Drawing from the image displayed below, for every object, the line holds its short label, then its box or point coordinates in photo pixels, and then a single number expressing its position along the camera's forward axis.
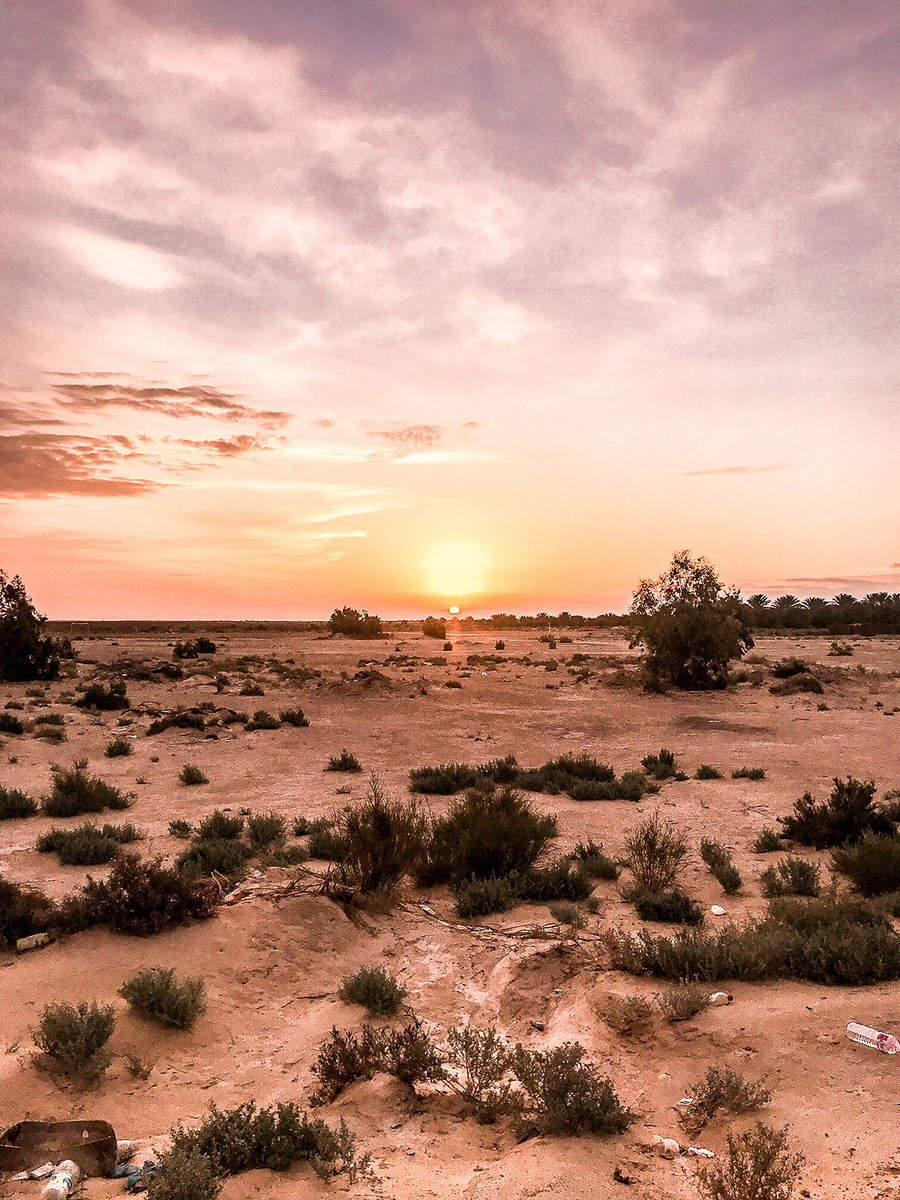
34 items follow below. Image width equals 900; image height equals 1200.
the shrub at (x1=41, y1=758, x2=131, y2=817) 13.97
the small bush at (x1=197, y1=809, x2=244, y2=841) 12.23
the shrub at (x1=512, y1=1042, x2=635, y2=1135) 4.87
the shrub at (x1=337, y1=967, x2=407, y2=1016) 6.88
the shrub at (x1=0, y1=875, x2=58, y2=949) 7.70
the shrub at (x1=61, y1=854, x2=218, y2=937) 7.82
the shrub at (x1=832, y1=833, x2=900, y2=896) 9.47
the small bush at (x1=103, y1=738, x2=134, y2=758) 19.95
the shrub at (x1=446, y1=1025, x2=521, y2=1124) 5.26
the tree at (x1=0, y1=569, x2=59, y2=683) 36.41
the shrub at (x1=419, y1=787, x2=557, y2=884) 10.52
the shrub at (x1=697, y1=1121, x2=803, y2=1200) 4.02
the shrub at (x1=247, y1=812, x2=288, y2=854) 11.68
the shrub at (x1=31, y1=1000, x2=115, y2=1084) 5.66
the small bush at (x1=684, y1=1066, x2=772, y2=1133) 5.04
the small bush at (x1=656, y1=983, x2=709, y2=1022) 6.33
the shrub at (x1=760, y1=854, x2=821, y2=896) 9.70
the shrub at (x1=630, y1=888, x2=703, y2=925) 8.92
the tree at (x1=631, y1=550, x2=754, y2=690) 32.75
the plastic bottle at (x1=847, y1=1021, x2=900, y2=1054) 5.54
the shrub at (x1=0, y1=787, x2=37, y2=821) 13.59
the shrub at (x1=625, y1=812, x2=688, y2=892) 10.05
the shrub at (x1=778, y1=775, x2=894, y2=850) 11.91
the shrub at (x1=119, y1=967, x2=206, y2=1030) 6.48
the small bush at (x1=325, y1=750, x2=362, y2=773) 18.28
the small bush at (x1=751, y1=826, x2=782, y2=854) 11.88
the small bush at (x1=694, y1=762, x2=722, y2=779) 17.42
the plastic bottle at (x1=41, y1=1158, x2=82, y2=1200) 4.29
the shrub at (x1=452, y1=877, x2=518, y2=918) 9.37
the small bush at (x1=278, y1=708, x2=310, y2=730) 25.09
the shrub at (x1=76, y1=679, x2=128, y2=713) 27.81
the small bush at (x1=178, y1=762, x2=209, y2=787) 16.94
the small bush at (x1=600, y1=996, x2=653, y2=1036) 6.36
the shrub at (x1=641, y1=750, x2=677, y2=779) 17.64
